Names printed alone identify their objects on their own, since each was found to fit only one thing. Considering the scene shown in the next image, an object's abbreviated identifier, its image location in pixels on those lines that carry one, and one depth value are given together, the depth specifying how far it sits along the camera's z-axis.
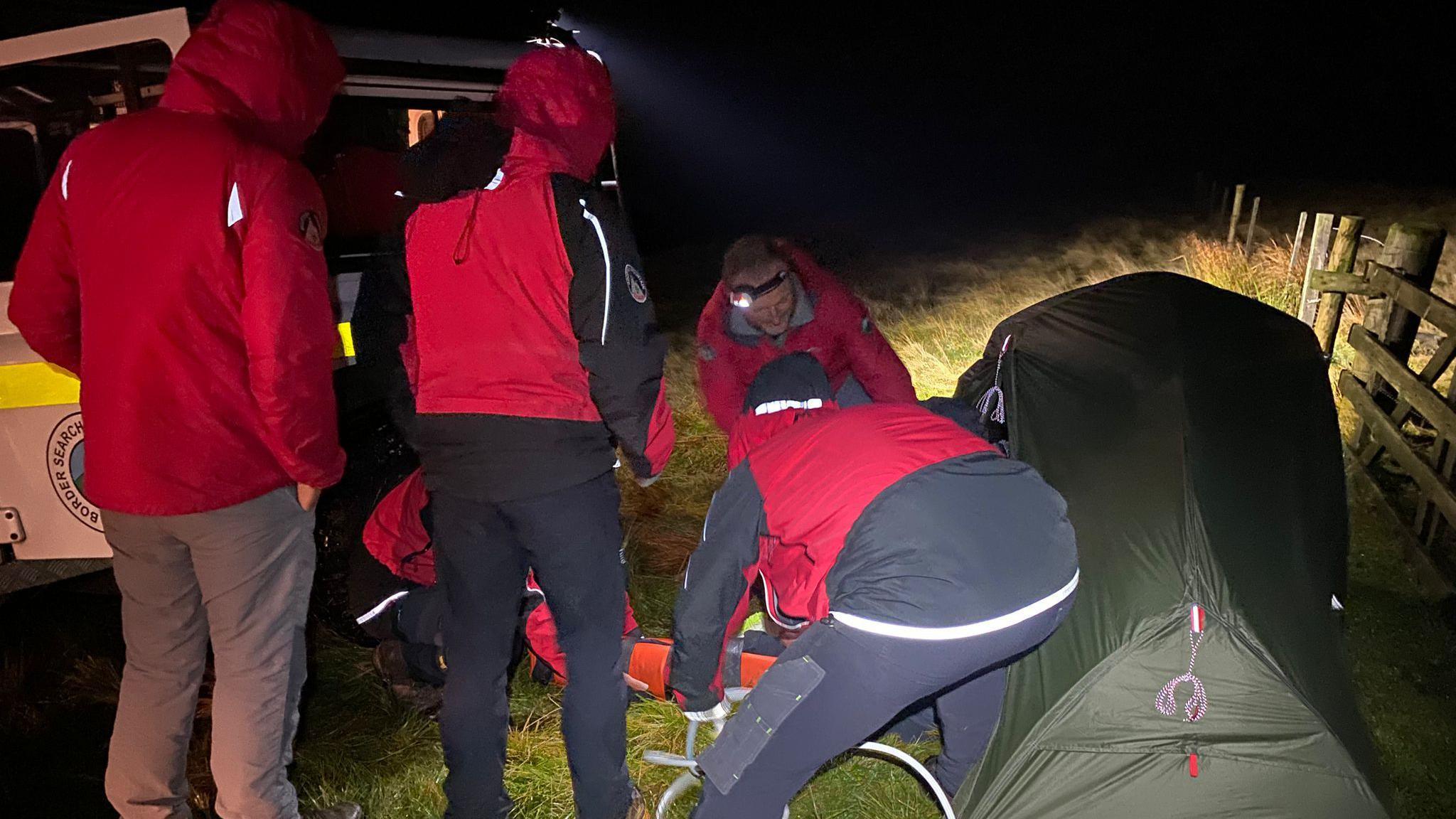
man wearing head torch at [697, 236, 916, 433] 3.38
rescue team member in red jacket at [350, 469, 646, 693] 2.92
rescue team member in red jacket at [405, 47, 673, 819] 2.02
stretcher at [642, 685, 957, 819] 2.32
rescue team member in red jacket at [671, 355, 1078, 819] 1.79
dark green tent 2.16
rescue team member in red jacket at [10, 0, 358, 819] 1.85
